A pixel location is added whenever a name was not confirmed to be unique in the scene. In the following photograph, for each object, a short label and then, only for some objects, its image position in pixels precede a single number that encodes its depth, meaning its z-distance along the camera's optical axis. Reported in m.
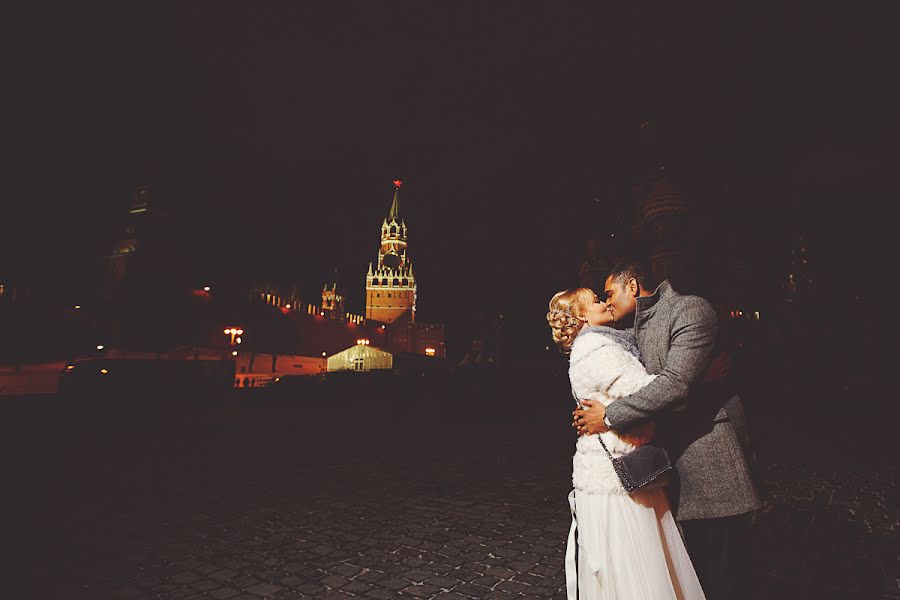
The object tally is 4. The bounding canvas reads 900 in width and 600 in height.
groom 2.39
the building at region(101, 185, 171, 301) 57.09
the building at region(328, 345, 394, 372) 59.28
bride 2.35
